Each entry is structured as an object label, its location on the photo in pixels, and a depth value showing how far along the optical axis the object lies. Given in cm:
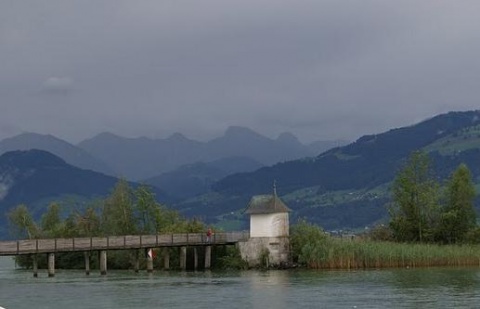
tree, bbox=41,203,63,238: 13642
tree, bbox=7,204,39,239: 14438
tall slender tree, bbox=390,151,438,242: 9606
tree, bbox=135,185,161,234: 11356
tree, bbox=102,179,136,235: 11606
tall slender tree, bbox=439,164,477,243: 9519
